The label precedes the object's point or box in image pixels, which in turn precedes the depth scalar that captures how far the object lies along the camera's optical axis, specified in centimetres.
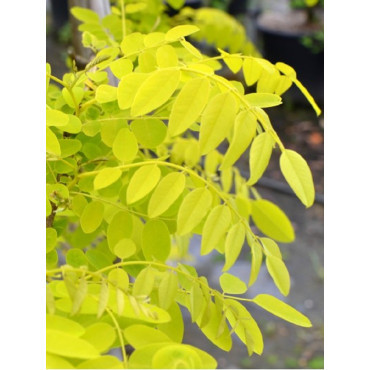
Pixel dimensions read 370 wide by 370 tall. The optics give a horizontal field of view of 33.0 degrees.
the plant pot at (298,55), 358
